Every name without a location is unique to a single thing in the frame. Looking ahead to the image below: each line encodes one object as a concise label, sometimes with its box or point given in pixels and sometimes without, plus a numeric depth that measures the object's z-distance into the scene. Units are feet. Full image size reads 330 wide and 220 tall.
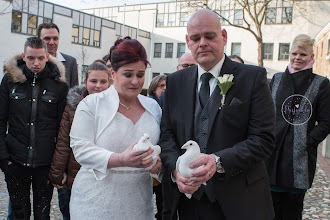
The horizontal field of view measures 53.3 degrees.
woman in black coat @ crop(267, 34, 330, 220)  11.89
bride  7.93
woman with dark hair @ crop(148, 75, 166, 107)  16.84
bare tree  72.32
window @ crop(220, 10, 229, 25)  120.06
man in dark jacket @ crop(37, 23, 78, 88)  15.20
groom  7.04
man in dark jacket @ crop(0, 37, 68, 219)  11.61
